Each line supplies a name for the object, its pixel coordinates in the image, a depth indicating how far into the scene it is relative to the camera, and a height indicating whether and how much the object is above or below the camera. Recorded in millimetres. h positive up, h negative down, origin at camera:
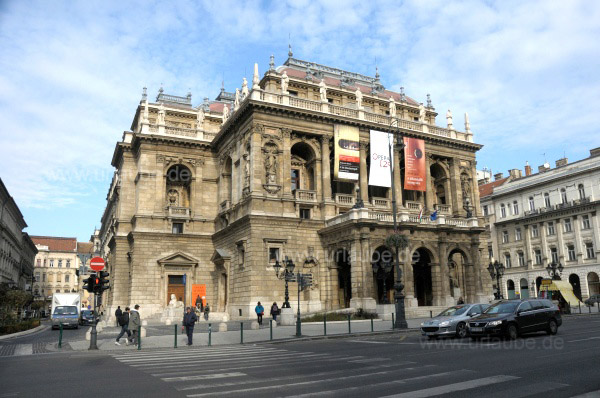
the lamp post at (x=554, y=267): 43188 +1488
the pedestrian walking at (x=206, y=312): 37719 -1222
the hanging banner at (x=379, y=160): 41688 +11021
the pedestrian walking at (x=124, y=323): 22086 -1087
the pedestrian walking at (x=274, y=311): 32719 -1131
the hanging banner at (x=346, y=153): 41625 +11769
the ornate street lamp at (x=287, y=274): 29031 +1175
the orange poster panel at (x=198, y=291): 39812 +437
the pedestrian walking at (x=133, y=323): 21633 -1089
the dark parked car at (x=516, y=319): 18047 -1236
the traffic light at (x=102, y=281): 19906 +717
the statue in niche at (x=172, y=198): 47625 +9516
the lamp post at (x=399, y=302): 25906 -672
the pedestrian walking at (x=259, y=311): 32194 -1091
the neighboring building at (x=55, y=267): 121062 +8279
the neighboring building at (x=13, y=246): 64875 +8920
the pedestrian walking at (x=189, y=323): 21547 -1151
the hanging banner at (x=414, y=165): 44031 +11186
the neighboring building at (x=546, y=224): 57531 +7825
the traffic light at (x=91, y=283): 19914 +678
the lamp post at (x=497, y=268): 39012 +1479
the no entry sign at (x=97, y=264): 19745 +1429
